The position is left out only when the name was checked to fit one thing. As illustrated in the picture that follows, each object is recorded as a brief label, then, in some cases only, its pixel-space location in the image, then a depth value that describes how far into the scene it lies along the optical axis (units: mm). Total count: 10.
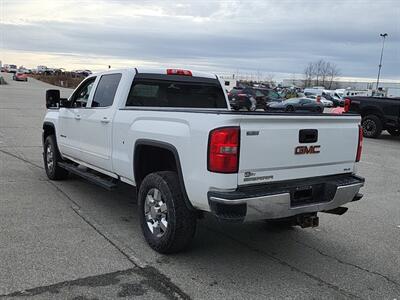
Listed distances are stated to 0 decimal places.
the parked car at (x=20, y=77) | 73375
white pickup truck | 3893
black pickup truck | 15523
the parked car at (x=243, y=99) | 30203
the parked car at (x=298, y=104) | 31812
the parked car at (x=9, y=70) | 119925
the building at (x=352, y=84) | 106938
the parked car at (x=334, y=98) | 56125
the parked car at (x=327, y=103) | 52362
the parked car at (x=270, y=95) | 40500
